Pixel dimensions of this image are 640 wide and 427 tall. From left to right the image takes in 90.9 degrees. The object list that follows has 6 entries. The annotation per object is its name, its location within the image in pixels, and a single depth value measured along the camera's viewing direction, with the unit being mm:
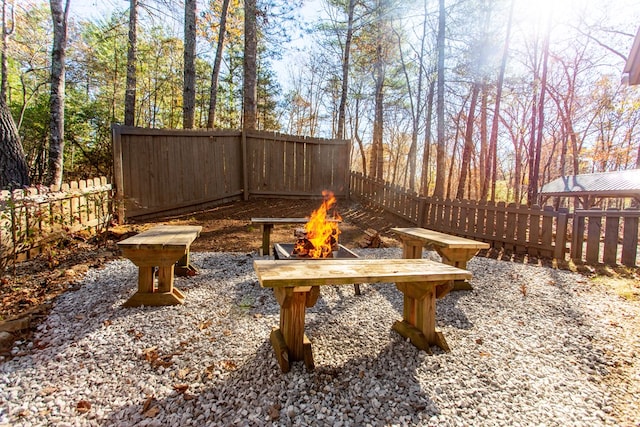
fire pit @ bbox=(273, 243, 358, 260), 3112
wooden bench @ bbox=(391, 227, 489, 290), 3337
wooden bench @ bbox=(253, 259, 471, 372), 1924
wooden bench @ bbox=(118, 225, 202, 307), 2709
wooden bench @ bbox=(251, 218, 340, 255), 4539
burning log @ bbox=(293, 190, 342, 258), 3250
